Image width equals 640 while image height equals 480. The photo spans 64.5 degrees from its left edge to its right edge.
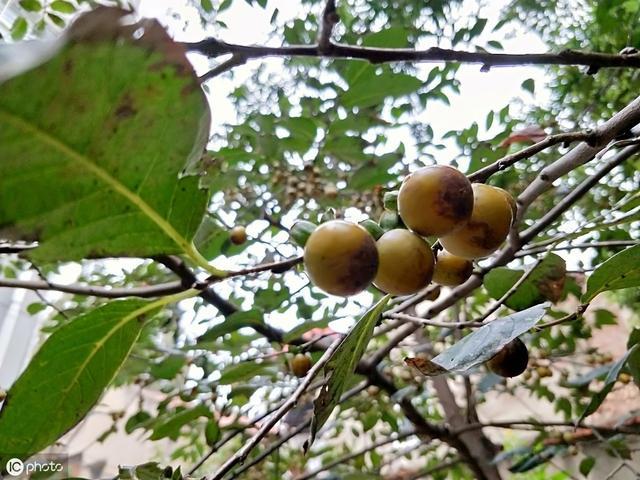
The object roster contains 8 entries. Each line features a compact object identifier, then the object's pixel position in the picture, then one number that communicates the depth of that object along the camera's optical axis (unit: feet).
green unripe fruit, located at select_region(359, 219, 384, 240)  0.44
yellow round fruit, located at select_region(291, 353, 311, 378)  0.88
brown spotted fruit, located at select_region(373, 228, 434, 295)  0.39
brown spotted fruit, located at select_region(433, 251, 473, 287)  0.47
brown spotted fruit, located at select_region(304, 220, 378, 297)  0.38
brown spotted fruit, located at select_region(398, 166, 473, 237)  0.39
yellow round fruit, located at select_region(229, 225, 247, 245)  1.06
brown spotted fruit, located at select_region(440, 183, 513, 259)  0.42
